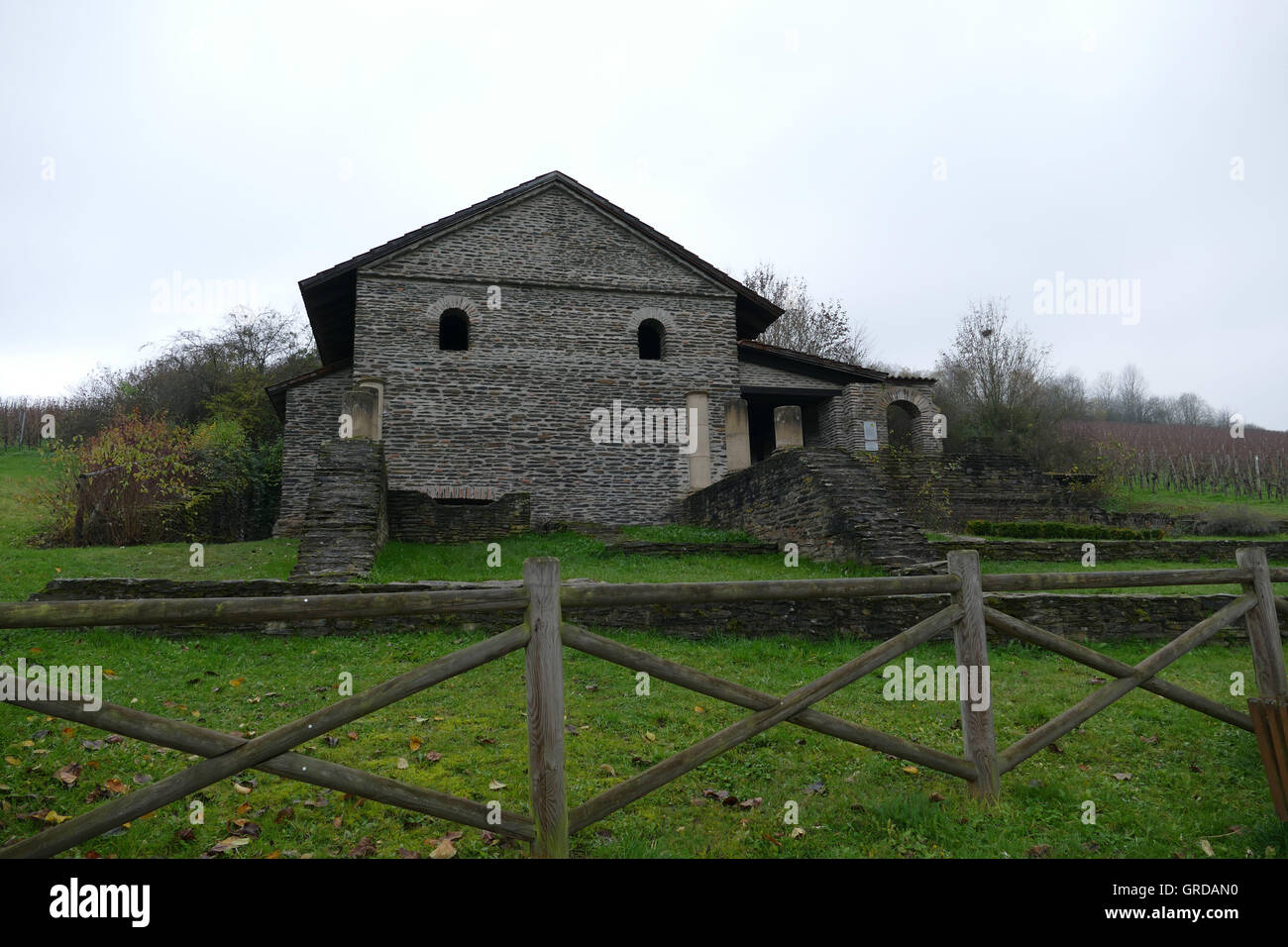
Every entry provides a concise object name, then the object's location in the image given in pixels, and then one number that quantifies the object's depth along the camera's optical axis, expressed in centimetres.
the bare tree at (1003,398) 2912
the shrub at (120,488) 1495
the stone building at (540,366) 1661
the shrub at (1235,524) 1948
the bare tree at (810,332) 3597
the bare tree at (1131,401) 5647
